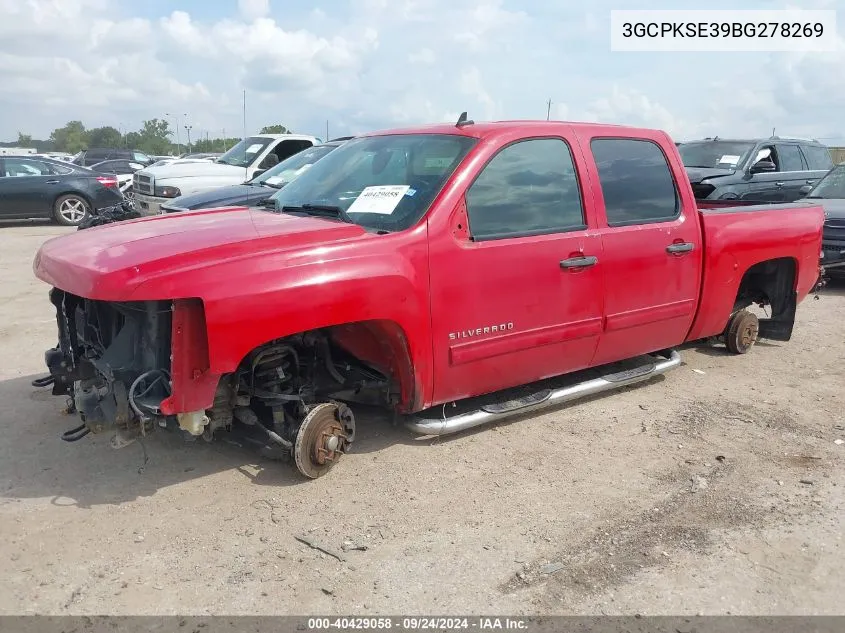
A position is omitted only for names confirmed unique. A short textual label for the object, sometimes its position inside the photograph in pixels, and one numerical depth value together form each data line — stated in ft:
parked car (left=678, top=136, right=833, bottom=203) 36.22
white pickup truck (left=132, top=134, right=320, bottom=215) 37.32
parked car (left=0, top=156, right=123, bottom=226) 47.98
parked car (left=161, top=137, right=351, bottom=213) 26.94
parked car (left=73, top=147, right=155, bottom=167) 98.49
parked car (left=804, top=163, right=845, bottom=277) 28.45
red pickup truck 10.53
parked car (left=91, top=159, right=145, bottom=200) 78.97
